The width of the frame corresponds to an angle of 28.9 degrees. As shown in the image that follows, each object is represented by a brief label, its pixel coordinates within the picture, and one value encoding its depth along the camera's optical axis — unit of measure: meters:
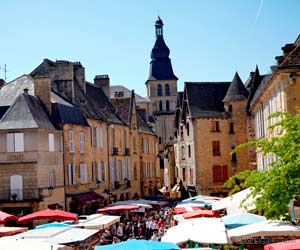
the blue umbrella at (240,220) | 18.67
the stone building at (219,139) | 48.00
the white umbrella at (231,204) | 24.73
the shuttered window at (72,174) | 36.69
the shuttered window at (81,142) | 38.39
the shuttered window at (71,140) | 36.59
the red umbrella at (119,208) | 29.57
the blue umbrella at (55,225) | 20.36
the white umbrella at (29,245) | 13.47
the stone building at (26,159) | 32.31
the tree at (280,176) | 14.80
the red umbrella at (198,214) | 24.05
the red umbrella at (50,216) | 23.33
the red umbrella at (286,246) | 11.30
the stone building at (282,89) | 24.98
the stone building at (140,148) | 52.00
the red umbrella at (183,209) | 28.28
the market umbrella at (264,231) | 15.18
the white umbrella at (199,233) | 16.11
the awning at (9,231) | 20.38
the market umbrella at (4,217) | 22.56
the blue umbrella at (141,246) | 12.97
